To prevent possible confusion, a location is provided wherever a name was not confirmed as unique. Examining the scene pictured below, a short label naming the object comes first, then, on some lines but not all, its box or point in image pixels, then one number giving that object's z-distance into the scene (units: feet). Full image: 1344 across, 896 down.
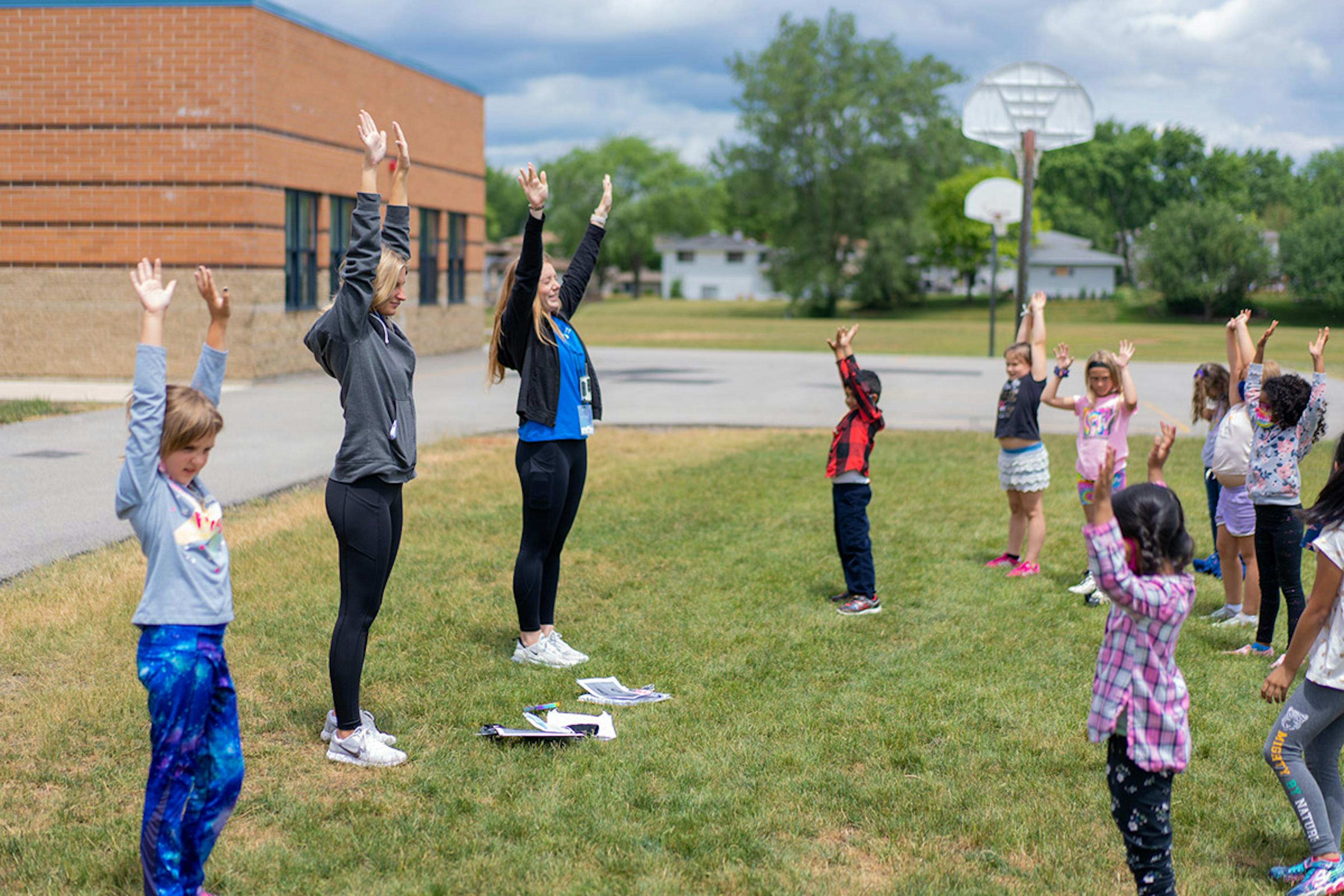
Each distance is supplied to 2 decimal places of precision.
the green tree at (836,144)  231.30
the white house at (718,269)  379.96
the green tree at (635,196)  382.63
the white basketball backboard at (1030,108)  79.10
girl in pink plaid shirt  11.32
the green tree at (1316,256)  188.14
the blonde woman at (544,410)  19.72
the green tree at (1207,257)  202.80
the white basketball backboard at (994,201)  114.62
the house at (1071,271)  296.30
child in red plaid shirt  24.38
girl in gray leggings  12.88
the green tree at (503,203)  526.57
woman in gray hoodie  15.30
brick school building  68.44
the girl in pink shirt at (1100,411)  24.40
